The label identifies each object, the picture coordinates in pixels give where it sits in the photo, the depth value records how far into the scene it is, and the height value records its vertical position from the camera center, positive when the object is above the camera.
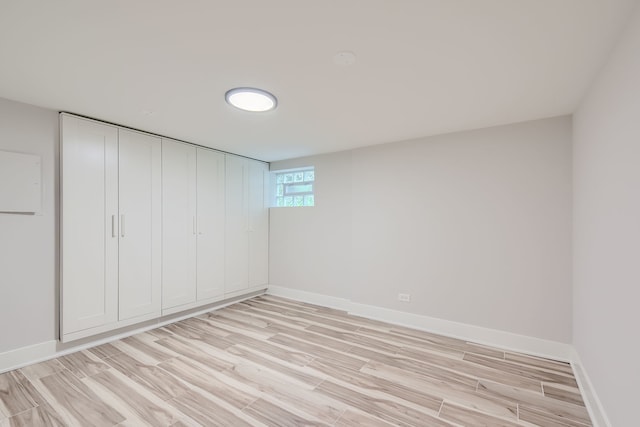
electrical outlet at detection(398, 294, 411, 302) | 3.61 -1.15
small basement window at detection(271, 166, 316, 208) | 4.75 +0.45
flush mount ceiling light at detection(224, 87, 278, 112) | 2.26 +0.98
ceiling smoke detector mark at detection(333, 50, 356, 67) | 1.73 +1.00
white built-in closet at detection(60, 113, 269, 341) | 2.81 -0.19
